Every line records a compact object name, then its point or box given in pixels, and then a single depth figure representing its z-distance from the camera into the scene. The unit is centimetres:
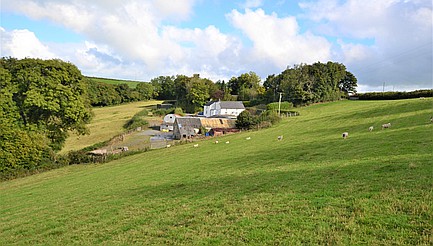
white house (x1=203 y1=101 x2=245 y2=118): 9856
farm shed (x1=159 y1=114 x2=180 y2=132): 7862
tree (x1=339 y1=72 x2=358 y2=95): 10088
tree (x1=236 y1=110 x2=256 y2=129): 5548
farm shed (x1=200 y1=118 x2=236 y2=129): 6950
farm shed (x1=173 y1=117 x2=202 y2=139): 6137
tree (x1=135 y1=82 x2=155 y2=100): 14558
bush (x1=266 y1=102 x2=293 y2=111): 7963
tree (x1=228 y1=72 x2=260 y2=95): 12569
